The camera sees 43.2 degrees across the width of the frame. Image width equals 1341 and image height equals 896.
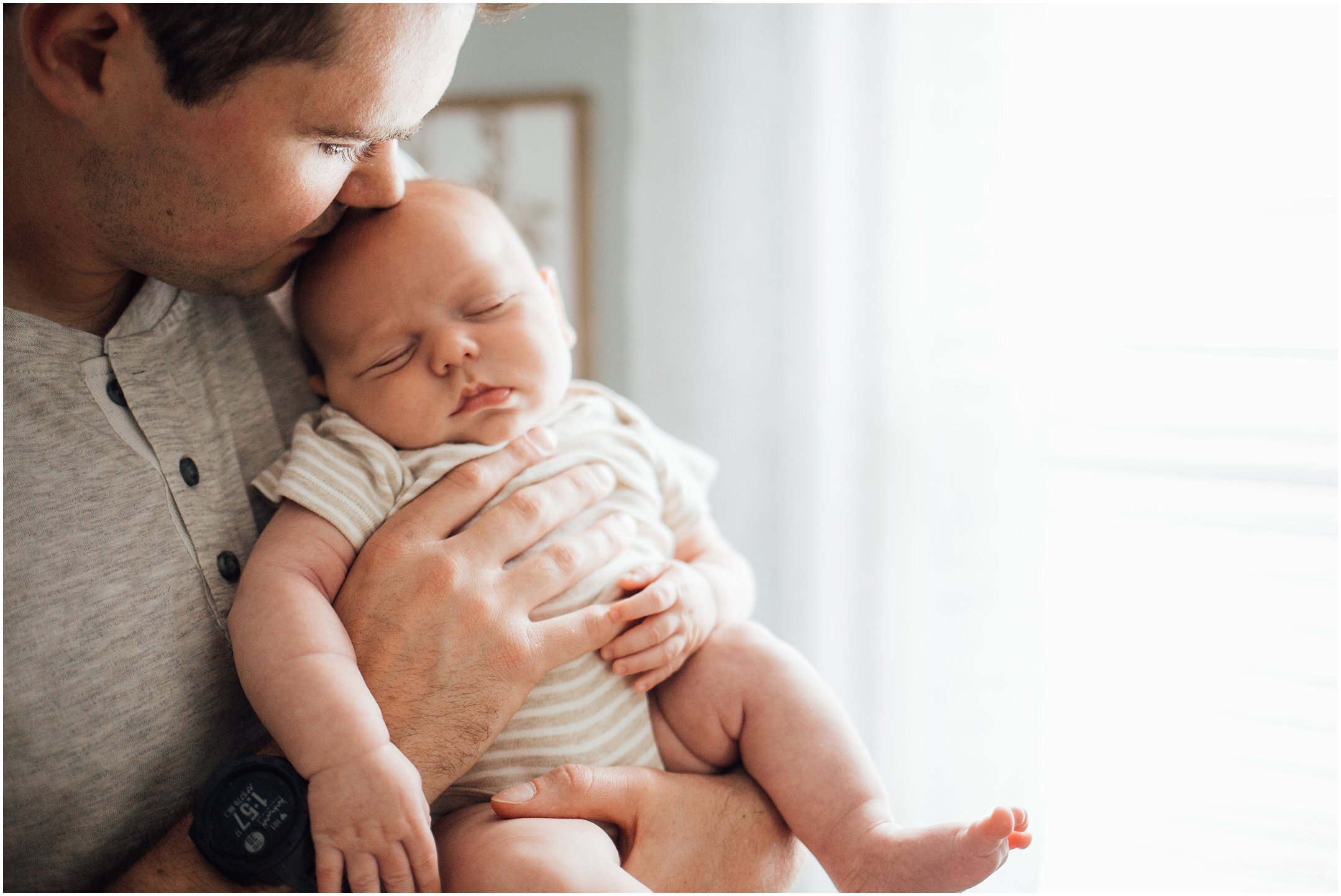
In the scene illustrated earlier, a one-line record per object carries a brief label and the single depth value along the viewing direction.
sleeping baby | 0.66
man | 0.64
